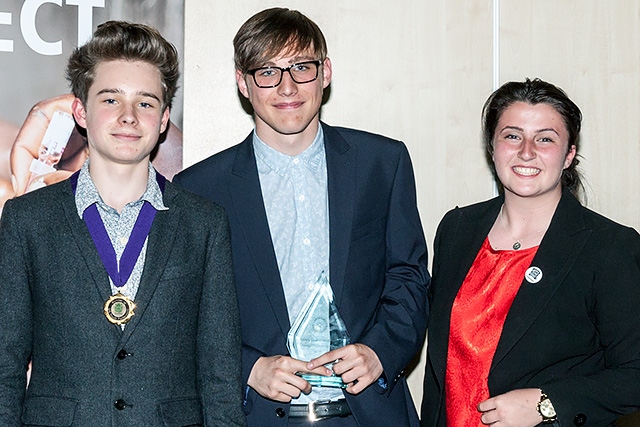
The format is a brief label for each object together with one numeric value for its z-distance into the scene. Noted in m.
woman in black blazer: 2.48
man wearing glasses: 2.60
